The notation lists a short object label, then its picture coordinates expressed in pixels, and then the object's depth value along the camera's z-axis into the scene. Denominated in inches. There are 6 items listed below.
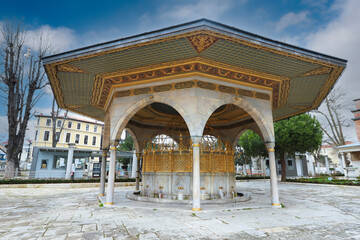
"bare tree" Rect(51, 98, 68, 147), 892.6
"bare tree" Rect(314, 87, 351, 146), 918.4
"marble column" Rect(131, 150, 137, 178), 725.4
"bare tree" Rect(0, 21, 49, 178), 647.1
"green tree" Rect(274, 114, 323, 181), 687.7
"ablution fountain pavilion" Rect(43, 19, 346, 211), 201.3
